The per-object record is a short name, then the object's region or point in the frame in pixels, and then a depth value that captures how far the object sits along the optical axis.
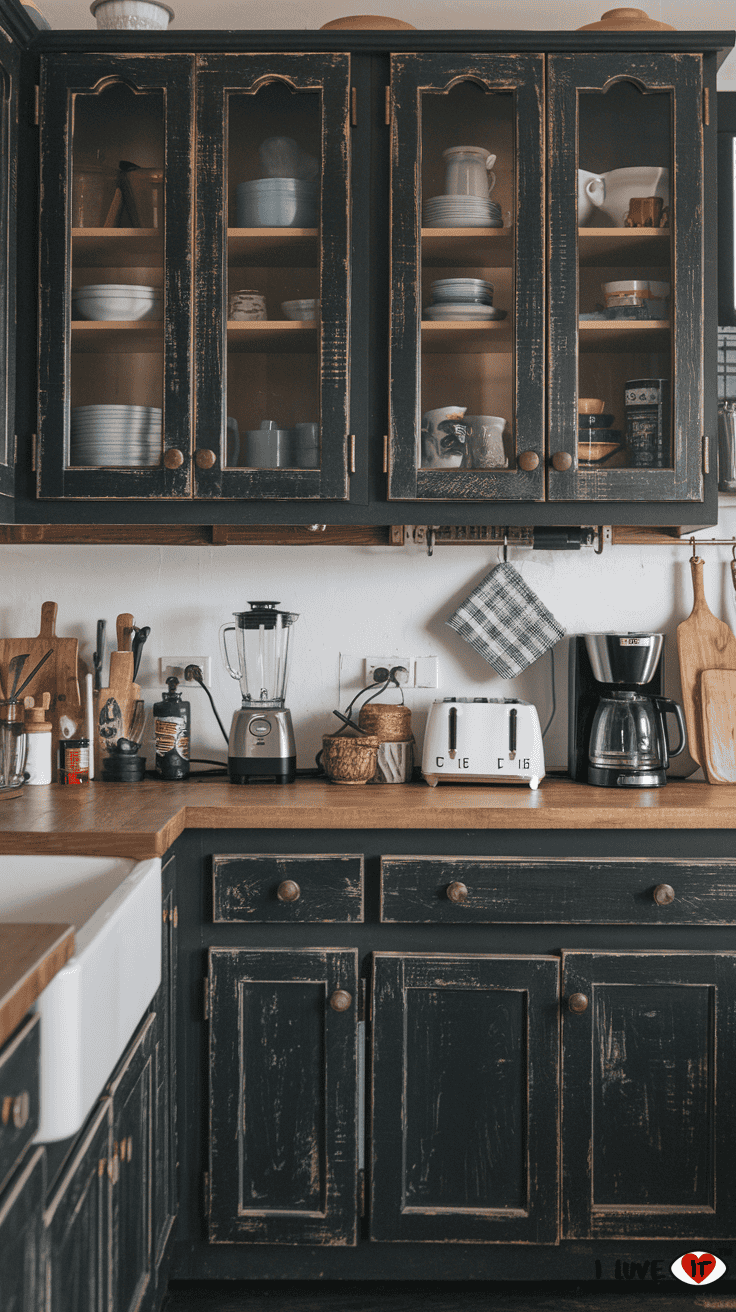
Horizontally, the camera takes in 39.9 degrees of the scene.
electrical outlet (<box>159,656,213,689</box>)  2.44
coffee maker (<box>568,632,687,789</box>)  2.16
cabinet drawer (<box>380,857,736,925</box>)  1.88
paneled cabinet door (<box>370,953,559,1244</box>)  1.86
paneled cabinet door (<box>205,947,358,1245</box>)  1.87
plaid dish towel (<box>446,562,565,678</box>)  2.40
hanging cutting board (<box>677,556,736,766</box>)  2.37
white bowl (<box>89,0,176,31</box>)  2.11
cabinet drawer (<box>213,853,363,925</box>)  1.89
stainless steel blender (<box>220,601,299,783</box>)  2.20
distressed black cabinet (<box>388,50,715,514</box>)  2.09
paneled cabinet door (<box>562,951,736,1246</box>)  1.86
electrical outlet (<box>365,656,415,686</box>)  2.45
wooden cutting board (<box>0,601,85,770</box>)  2.36
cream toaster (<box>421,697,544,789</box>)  2.13
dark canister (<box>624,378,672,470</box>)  2.10
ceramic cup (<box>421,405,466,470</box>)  2.11
